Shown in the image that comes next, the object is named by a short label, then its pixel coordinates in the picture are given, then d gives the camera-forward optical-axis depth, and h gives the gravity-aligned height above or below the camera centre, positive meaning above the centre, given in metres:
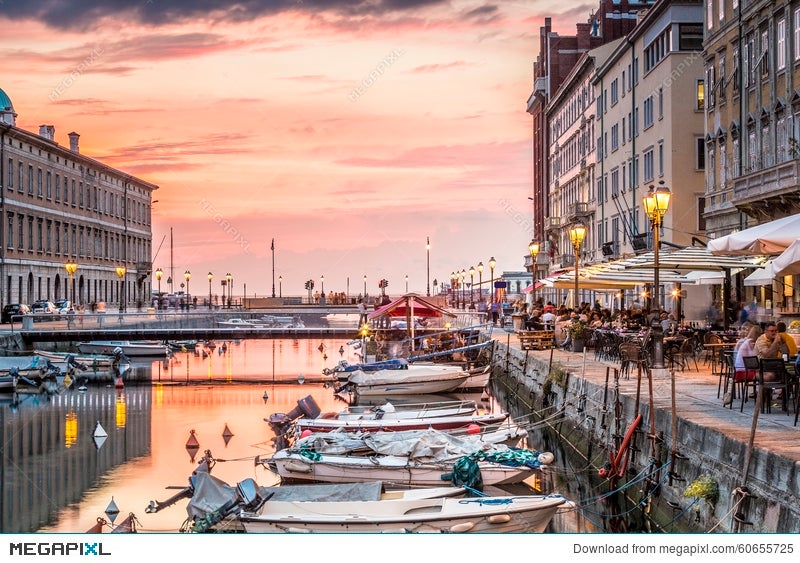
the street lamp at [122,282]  85.05 +1.95
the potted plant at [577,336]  39.97 -1.11
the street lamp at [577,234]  39.53 +2.43
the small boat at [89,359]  60.01 -2.85
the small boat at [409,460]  22.00 -3.06
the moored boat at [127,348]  67.31 -2.53
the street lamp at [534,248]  47.50 +2.32
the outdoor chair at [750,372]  19.09 -1.23
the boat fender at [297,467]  23.11 -3.24
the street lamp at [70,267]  73.44 +2.45
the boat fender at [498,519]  17.16 -3.19
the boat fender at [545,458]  23.02 -3.08
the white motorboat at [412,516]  16.53 -3.12
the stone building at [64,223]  78.75 +6.58
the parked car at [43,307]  76.82 -0.09
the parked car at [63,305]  79.69 +0.04
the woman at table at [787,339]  20.36 -0.63
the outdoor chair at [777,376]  18.77 -1.22
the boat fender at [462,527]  16.73 -3.24
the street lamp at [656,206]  27.47 +2.36
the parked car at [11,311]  71.75 -0.33
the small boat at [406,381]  43.72 -2.89
